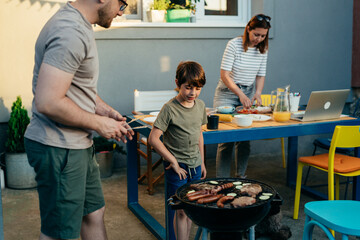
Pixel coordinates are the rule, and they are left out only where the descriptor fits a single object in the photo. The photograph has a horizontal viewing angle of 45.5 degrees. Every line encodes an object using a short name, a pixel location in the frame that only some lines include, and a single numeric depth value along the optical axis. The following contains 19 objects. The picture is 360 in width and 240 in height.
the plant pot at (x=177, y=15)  5.54
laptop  3.44
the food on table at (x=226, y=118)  3.51
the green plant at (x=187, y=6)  5.57
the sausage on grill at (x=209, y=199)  2.10
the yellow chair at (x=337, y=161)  3.30
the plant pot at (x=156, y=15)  5.42
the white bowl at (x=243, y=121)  3.30
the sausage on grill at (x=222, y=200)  2.04
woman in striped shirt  4.09
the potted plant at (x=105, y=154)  5.04
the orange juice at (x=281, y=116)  3.53
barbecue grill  1.98
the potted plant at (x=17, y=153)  4.68
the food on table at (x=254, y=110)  3.89
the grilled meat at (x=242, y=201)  2.03
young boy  2.72
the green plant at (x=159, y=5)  5.43
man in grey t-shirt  1.85
